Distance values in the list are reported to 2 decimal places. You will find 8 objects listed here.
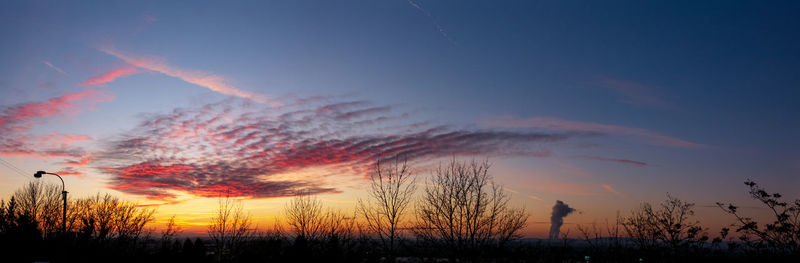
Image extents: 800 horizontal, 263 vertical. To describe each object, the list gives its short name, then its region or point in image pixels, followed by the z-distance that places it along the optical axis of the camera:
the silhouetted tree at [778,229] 29.28
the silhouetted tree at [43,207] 54.81
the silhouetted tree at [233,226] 42.83
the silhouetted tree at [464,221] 24.72
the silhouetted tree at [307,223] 41.31
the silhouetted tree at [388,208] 29.67
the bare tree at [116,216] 47.97
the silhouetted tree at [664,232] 42.12
